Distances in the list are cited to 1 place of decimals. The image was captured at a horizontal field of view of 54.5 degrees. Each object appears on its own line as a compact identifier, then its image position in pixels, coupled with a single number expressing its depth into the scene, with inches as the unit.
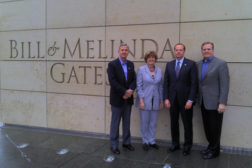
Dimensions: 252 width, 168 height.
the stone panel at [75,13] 205.2
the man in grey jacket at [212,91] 154.2
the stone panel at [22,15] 225.2
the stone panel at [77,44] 206.4
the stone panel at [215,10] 168.6
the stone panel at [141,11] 184.5
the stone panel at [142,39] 185.8
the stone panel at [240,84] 170.7
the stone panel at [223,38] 169.2
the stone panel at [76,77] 208.4
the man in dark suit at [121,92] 167.2
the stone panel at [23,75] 228.8
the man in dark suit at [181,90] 160.9
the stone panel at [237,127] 172.6
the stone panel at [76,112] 210.9
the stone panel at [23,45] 227.6
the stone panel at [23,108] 231.8
